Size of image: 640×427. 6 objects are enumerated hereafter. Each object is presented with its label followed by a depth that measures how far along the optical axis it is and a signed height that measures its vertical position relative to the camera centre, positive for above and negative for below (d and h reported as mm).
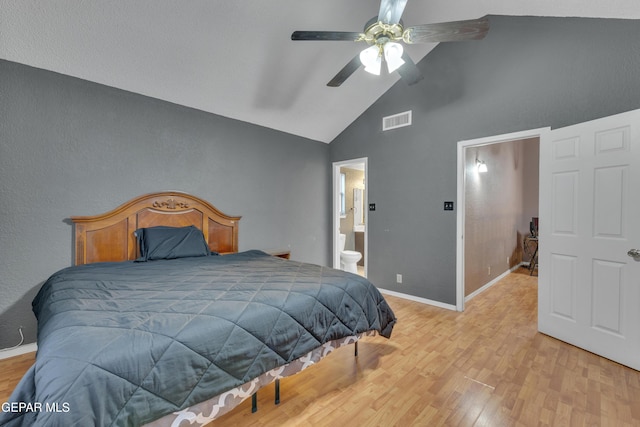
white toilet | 4539 -821
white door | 2131 -220
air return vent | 3789 +1255
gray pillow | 2744 -345
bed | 975 -564
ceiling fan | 1819 +1239
